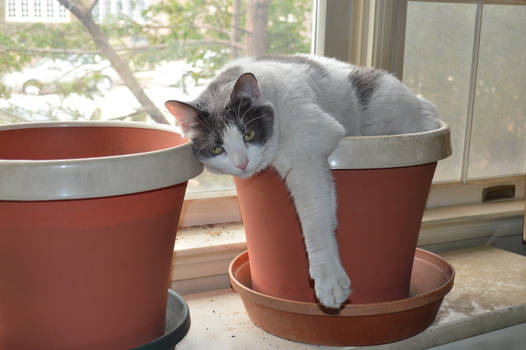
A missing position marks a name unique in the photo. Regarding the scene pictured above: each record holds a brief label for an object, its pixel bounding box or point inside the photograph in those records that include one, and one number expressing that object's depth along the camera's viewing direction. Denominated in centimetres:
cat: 90
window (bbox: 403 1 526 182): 159
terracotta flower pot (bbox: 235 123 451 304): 95
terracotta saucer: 101
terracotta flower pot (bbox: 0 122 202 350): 72
